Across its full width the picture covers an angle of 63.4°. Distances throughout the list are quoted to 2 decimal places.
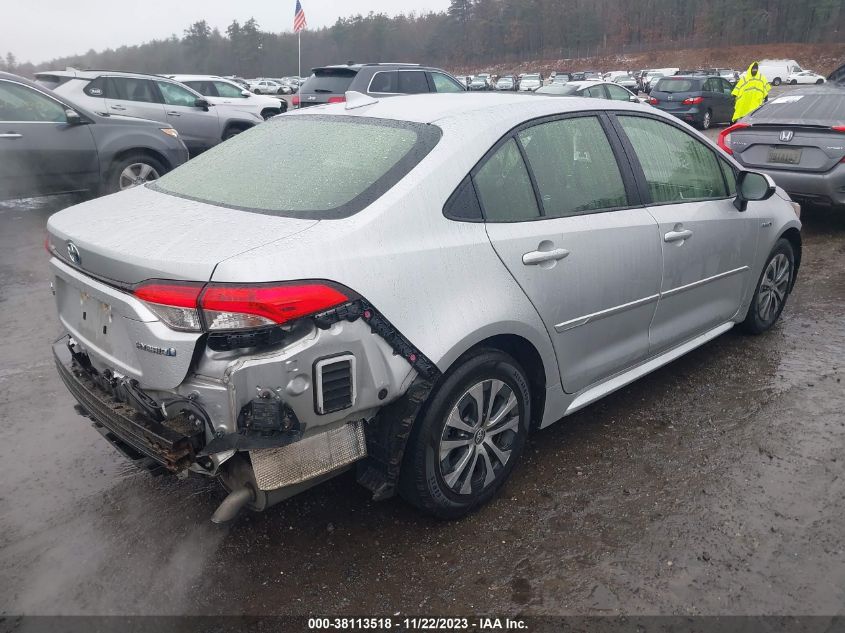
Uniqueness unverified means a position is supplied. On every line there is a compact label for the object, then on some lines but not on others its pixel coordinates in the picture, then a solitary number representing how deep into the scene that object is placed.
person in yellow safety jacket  11.72
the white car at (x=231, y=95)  15.34
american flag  16.14
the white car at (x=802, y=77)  44.84
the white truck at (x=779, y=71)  45.69
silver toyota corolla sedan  2.20
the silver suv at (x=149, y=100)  11.50
